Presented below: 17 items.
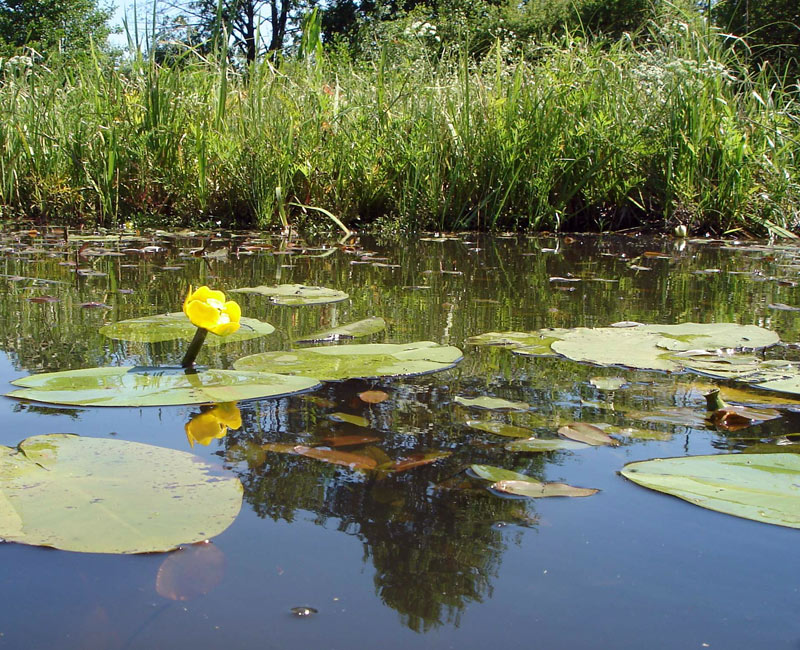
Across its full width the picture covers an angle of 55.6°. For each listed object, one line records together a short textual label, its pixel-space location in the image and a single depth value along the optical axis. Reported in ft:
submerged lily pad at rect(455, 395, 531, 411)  4.44
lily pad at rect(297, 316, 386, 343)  6.10
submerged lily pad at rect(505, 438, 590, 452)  3.80
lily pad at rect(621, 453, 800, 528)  3.10
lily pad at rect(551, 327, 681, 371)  5.42
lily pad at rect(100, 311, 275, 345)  5.87
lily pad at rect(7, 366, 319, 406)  4.27
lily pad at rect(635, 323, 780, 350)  5.94
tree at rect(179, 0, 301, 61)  75.15
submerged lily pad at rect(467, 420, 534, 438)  4.01
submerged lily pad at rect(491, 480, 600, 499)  3.24
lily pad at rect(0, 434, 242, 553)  2.72
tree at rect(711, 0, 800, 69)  49.39
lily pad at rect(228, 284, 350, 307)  7.73
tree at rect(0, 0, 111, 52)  73.67
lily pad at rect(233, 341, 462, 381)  4.99
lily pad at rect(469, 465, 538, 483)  3.39
